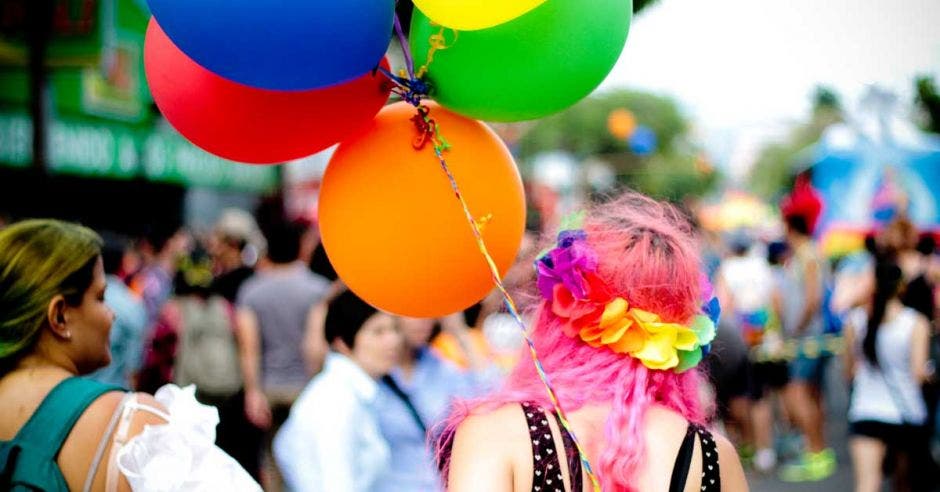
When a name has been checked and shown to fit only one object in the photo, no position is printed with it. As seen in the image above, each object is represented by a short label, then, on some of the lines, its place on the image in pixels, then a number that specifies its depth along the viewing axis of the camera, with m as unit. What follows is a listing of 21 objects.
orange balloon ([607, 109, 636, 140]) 18.72
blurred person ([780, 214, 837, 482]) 8.21
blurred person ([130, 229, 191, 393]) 5.81
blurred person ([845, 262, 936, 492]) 5.62
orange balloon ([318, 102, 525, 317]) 1.92
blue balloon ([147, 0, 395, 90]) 1.64
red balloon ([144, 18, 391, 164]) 1.93
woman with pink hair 1.86
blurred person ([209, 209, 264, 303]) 6.56
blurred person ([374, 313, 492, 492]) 3.42
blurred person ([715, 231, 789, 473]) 8.48
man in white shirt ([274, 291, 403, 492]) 3.26
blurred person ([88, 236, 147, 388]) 4.52
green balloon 1.86
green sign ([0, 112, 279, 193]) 10.84
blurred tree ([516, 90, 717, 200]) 67.56
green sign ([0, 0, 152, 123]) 10.88
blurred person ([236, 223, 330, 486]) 5.79
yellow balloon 1.72
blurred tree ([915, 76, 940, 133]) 42.28
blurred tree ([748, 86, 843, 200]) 66.56
